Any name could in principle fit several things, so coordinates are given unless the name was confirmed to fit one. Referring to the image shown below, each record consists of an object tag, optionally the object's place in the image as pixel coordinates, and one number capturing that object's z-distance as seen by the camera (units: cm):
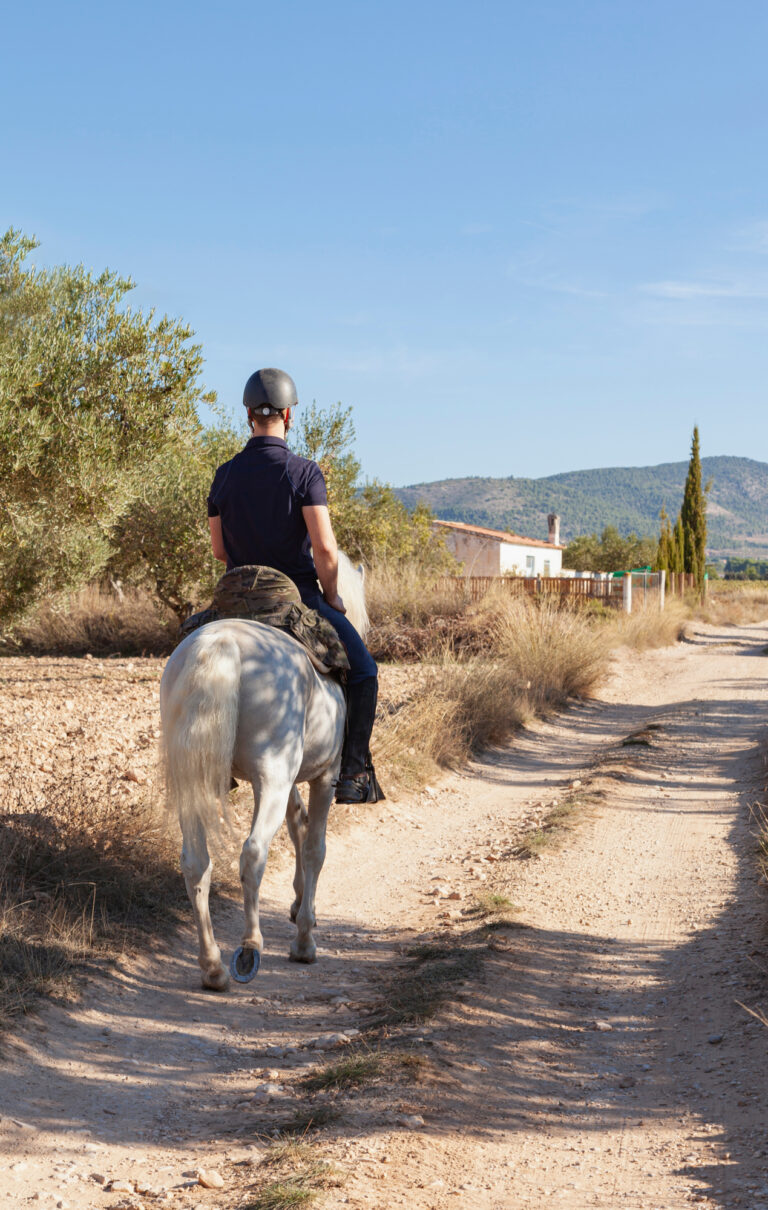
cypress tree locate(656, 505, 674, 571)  5406
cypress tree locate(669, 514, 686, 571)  5388
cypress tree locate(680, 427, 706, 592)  5478
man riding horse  514
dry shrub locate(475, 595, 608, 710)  1673
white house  6606
